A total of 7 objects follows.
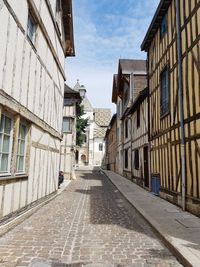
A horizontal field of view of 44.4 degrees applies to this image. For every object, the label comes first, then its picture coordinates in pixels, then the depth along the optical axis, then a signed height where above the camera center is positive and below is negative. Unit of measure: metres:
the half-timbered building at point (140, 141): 11.34 +1.29
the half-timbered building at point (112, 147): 26.50 +2.11
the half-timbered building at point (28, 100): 4.48 +1.47
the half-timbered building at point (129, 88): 16.48 +5.39
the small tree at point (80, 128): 25.12 +3.73
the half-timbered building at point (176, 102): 6.00 +1.87
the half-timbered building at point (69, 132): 17.03 +2.24
